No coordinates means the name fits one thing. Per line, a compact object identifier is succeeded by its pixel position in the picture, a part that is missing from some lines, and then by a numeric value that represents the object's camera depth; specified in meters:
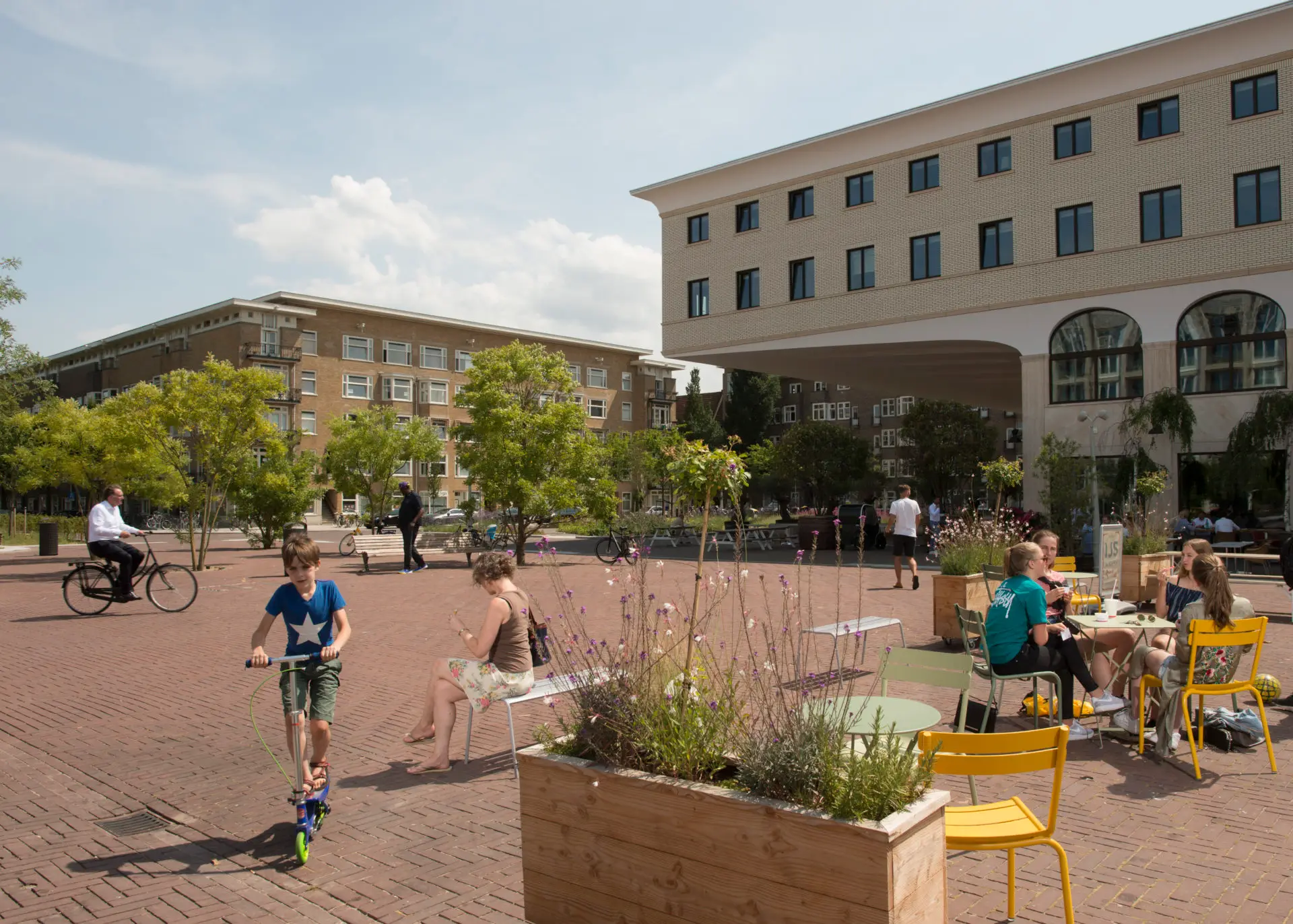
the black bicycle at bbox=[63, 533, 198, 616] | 14.43
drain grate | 5.38
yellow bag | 7.21
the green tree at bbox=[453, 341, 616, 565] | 24.38
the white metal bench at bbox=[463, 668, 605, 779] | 6.08
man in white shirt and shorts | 17.53
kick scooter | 4.88
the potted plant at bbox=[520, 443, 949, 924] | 3.05
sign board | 12.21
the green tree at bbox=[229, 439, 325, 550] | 30.75
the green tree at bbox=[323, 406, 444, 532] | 53.38
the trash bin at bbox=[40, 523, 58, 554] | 30.23
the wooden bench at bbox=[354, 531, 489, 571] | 25.17
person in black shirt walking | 21.11
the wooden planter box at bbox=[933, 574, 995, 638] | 11.34
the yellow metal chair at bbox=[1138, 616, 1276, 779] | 6.10
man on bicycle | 14.23
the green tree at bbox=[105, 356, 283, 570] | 22.00
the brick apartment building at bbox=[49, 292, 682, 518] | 62.91
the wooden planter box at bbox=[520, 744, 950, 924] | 2.99
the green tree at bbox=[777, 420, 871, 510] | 54.44
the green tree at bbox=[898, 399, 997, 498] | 53.72
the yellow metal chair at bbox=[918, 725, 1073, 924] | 3.62
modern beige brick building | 25.77
